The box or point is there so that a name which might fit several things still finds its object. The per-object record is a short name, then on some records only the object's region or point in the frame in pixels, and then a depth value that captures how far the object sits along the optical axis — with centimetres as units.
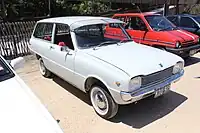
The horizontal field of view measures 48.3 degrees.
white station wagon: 344
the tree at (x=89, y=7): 1963
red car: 636
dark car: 843
